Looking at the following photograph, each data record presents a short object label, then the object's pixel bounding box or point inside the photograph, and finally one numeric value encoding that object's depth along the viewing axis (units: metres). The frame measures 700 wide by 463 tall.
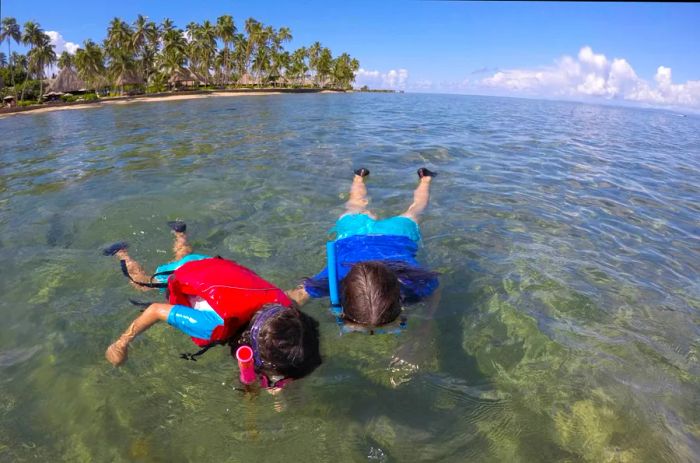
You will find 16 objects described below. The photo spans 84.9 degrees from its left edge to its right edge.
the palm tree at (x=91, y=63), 55.38
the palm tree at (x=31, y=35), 51.12
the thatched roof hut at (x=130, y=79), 59.93
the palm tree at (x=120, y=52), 59.62
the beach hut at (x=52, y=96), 51.30
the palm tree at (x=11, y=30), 49.86
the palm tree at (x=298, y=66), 92.81
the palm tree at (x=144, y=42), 66.81
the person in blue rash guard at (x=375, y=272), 2.79
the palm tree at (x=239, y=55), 82.44
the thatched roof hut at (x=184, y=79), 67.25
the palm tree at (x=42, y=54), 52.34
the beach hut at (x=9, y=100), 45.65
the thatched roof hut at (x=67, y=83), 58.41
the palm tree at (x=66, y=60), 61.50
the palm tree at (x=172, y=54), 66.81
